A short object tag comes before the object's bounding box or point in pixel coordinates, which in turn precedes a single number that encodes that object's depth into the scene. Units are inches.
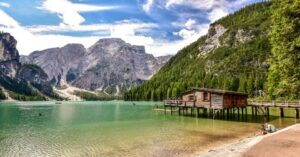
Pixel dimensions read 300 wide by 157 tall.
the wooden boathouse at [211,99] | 1392.3
